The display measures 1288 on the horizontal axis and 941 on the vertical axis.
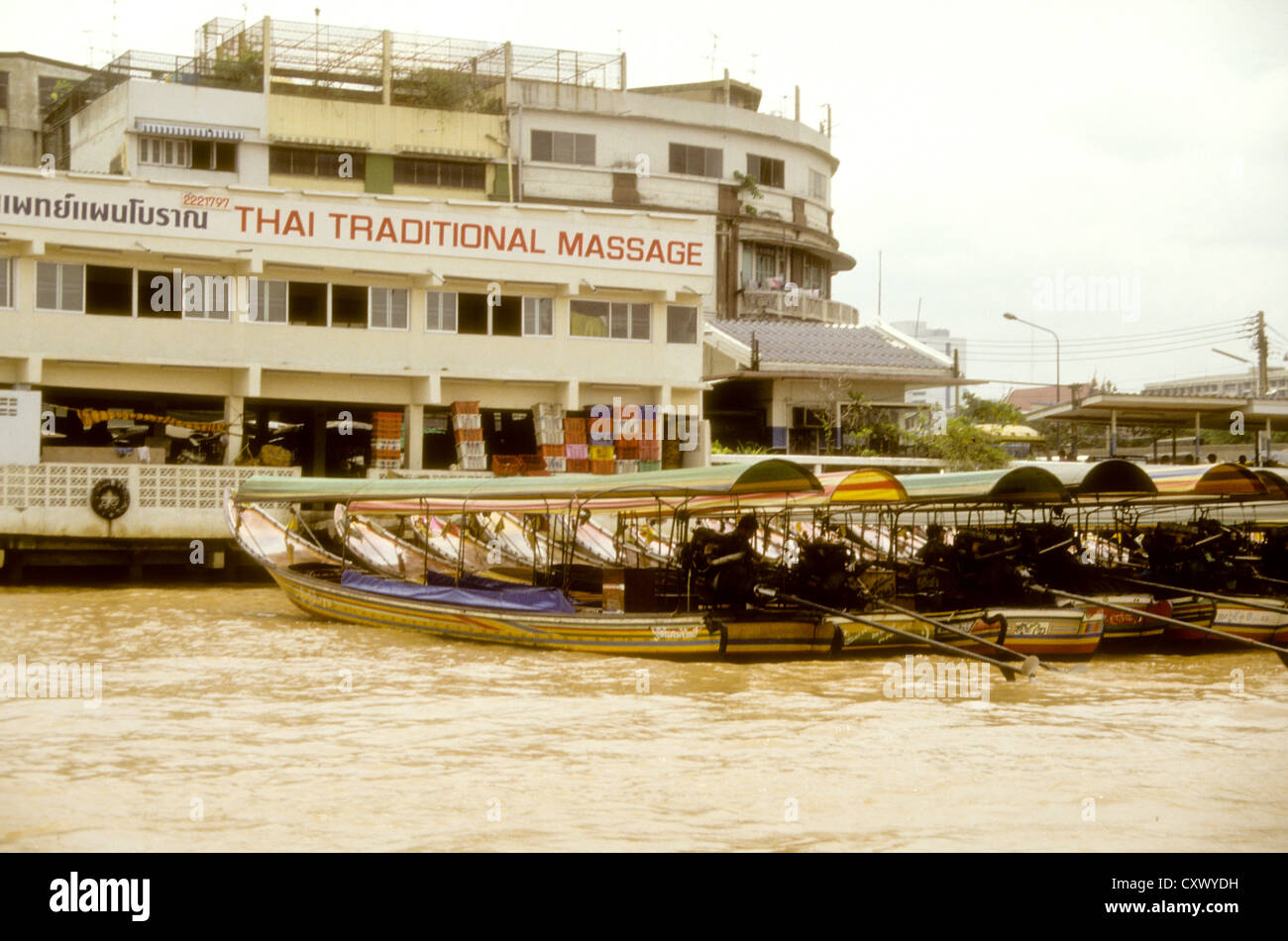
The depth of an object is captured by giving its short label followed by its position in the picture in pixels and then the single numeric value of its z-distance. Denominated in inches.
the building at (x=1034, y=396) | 2716.5
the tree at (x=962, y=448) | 1230.9
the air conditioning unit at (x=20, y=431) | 948.0
